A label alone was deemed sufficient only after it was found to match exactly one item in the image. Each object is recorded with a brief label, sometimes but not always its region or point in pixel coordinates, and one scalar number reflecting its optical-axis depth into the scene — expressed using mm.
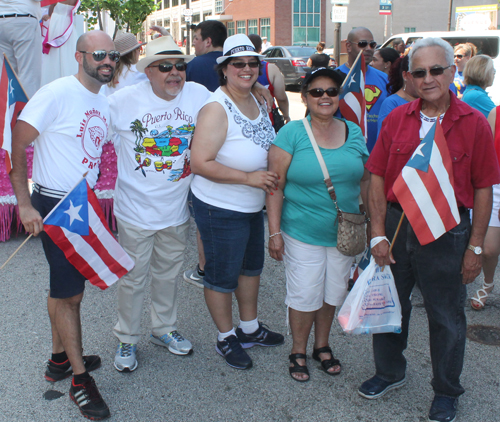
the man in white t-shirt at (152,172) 2979
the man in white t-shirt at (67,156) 2547
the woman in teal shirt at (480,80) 4336
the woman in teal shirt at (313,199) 2840
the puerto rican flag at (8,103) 2531
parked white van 10727
